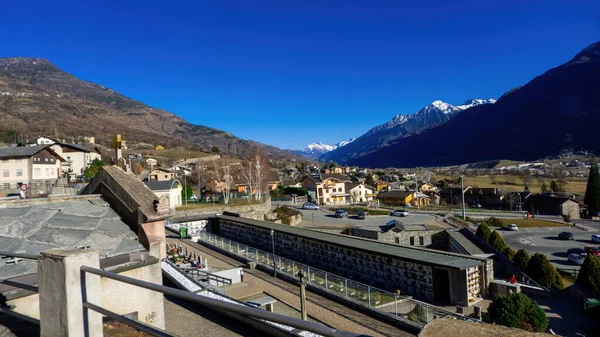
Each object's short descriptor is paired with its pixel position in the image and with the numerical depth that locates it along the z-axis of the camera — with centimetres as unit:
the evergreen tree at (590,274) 2039
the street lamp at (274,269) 1677
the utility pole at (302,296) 962
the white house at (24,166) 4309
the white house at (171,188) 4064
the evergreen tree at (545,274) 2231
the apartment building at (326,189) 7444
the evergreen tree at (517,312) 1386
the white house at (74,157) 6075
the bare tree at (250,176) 4968
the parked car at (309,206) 5625
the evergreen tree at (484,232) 3138
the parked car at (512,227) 4586
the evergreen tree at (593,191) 6066
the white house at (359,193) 7775
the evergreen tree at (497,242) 2916
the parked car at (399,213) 5133
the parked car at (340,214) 4902
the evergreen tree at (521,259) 2419
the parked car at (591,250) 3216
